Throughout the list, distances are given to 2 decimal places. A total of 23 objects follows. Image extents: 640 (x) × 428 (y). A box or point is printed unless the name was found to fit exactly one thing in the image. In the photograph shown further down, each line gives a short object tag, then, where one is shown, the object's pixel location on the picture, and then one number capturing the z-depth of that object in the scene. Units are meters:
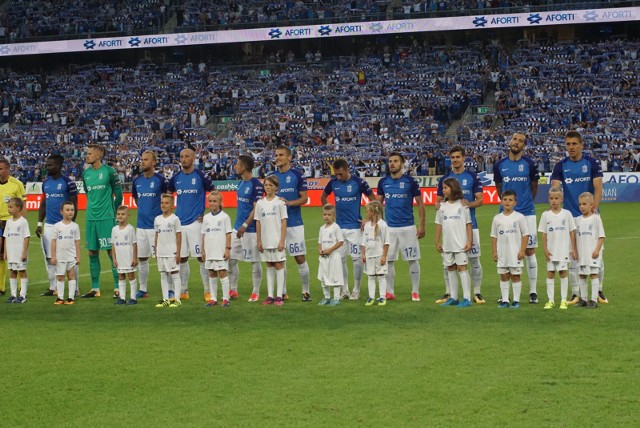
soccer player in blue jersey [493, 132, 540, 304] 12.88
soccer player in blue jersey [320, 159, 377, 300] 13.66
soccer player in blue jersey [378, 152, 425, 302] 13.48
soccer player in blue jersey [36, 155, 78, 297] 14.84
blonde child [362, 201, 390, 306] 13.09
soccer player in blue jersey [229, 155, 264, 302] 13.67
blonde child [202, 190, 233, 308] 13.20
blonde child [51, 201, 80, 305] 13.99
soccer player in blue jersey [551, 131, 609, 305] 12.64
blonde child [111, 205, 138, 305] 13.77
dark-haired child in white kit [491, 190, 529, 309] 12.29
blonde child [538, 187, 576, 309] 12.24
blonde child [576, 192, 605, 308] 12.16
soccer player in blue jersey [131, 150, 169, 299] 14.25
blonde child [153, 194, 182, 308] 13.50
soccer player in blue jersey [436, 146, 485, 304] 12.99
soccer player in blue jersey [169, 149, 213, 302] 14.09
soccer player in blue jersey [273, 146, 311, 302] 13.61
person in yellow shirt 15.35
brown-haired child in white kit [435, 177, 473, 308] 12.66
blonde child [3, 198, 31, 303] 14.43
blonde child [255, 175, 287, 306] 13.27
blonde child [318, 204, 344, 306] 13.13
